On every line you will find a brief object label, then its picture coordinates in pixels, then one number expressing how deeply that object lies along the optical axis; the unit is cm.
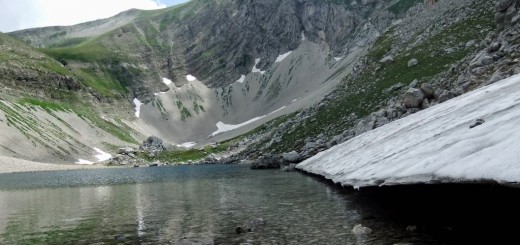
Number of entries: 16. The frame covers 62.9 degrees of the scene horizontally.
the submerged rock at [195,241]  2316
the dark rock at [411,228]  2344
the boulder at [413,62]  10414
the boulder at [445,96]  5000
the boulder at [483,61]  5509
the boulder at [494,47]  5762
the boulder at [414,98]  5972
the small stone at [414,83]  8623
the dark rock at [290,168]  8185
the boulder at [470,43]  9119
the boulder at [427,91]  6116
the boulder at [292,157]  9744
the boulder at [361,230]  2430
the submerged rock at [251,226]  2720
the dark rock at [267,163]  9875
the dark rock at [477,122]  2170
